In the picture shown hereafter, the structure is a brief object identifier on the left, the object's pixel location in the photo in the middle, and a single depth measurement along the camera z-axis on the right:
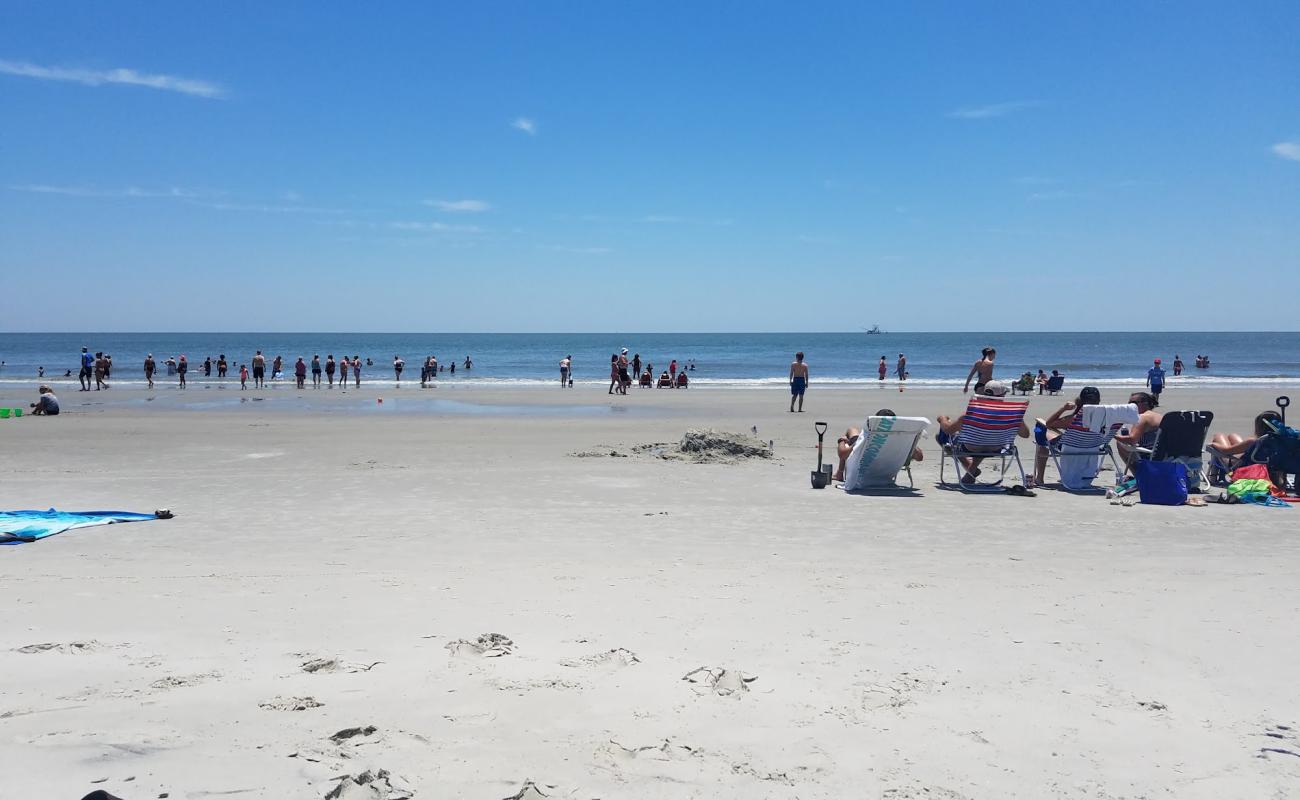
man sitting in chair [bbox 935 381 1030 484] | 10.10
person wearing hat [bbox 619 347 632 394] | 29.72
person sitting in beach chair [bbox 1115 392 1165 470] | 9.86
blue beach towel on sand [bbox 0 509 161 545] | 7.06
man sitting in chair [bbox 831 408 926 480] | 10.32
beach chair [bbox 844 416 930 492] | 9.58
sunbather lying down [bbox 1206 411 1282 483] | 9.79
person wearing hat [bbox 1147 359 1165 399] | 25.41
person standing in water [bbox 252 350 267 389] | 33.72
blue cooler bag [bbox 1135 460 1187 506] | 8.95
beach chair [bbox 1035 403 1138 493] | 9.97
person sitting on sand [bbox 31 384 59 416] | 20.50
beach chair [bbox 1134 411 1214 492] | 9.47
